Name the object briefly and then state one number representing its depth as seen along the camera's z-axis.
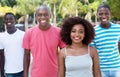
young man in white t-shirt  5.09
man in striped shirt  4.64
